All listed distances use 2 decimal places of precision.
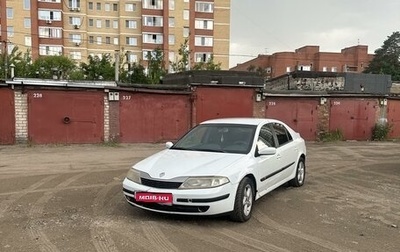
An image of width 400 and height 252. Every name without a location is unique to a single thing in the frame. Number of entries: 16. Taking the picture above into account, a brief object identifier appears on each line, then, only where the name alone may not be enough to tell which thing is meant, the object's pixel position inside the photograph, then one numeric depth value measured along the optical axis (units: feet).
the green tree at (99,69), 140.56
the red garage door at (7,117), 47.21
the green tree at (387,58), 204.23
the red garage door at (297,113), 60.59
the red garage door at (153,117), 52.60
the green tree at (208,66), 154.37
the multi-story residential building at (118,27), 199.62
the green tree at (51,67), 150.00
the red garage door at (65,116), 48.55
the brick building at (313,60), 234.58
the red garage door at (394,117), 68.23
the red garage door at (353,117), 63.93
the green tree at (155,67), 129.50
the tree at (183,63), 140.77
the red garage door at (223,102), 57.06
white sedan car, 16.25
